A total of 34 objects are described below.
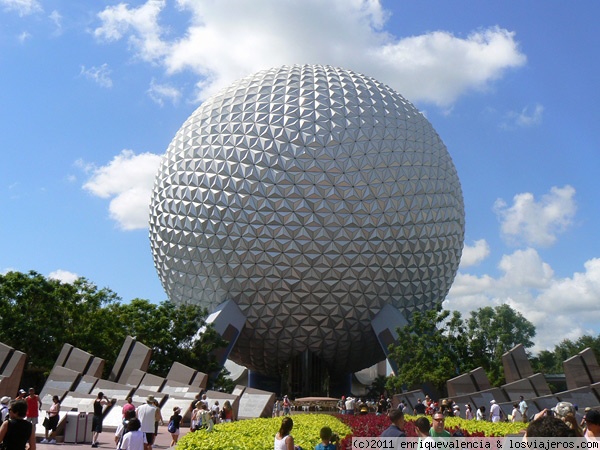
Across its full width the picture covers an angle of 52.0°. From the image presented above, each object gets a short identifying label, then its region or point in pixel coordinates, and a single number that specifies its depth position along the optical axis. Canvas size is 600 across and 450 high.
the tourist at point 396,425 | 6.14
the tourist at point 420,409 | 20.15
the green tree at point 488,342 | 28.33
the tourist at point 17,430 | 6.33
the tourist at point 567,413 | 5.94
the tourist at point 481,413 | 19.62
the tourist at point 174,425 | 13.78
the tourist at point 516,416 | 17.69
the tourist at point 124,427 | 10.44
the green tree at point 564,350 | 57.31
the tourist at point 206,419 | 12.88
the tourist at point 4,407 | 12.01
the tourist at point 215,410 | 17.00
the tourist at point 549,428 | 4.10
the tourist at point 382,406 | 27.11
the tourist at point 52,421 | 13.86
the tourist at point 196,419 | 13.88
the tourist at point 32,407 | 13.09
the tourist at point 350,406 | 25.78
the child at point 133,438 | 8.55
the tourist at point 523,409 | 18.25
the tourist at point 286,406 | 25.91
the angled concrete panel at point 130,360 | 24.15
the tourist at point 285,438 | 6.68
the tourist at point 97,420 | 13.76
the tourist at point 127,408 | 11.73
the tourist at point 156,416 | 11.90
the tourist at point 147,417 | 11.41
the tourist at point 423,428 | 5.88
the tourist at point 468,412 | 20.33
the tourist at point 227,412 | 14.92
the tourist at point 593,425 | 5.06
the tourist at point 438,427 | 6.32
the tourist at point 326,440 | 6.62
